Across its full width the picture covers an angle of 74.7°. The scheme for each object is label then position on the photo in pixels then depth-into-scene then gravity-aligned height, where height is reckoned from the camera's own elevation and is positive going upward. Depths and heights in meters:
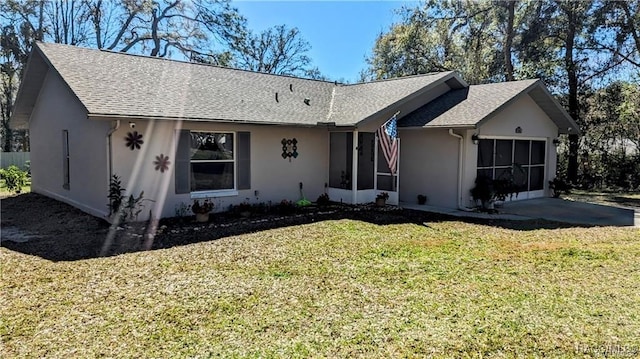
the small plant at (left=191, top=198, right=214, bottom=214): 10.30 -1.28
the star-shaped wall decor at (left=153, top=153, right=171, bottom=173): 10.32 -0.20
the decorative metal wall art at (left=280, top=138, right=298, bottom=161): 12.77 +0.27
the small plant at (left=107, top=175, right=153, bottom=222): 9.62 -1.13
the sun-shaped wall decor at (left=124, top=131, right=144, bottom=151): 9.86 +0.35
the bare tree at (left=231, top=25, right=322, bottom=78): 34.12 +8.85
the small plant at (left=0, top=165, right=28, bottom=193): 15.73 -1.02
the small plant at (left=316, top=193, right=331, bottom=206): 13.17 -1.36
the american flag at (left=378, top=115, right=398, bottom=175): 12.20 +0.54
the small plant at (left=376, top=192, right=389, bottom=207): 12.90 -1.26
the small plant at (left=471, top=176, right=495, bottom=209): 12.49 -0.94
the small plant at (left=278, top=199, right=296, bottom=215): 11.79 -1.45
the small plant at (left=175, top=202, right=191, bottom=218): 10.70 -1.40
